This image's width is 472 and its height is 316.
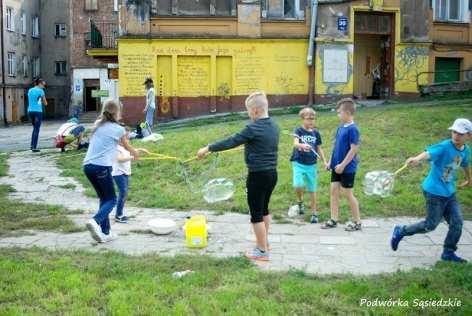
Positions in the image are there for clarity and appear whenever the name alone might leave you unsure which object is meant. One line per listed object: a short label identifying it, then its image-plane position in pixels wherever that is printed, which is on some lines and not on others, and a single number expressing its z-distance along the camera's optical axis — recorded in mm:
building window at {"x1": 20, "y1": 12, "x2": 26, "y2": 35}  52156
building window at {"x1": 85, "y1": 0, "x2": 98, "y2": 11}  50875
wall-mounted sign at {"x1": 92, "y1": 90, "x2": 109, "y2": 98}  28438
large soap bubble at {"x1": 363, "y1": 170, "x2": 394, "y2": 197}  7742
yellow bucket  7250
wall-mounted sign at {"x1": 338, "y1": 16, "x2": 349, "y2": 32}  24547
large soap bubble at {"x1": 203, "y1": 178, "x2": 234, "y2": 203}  8516
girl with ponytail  7551
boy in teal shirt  6641
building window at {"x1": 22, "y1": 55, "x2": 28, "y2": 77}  52438
